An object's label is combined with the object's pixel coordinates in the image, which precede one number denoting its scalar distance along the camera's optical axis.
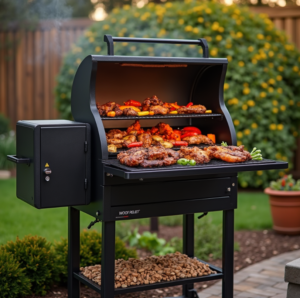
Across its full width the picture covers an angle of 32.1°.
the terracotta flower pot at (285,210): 5.32
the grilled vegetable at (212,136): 3.62
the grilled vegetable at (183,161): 2.95
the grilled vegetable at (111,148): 3.20
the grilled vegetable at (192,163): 2.94
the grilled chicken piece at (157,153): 2.94
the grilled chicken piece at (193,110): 3.50
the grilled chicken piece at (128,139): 3.32
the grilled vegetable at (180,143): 3.49
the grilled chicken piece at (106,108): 3.28
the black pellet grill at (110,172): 3.03
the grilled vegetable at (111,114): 3.25
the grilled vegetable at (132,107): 3.40
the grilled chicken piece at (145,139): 3.39
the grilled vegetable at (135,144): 3.30
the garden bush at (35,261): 3.60
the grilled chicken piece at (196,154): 3.03
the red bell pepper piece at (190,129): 3.72
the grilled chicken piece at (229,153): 3.05
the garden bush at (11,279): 3.38
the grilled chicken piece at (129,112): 3.29
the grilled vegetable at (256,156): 3.21
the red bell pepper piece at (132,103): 3.54
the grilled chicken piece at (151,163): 2.83
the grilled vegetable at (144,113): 3.37
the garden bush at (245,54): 6.91
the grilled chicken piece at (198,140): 3.52
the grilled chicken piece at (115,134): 3.39
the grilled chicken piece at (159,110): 3.39
